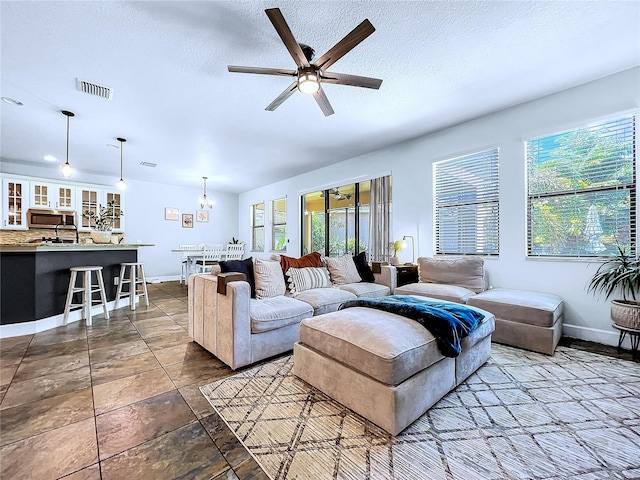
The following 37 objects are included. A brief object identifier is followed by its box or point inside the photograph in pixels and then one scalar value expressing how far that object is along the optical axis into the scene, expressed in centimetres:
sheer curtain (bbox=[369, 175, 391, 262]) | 487
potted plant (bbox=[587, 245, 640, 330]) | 239
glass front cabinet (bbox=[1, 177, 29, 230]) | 510
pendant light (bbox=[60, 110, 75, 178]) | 358
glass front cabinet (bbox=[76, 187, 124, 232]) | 595
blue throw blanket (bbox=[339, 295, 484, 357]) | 170
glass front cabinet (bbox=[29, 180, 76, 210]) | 541
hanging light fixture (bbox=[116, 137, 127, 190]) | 467
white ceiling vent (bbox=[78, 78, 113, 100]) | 275
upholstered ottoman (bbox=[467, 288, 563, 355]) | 249
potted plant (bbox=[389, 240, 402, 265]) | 432
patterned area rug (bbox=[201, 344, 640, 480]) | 126
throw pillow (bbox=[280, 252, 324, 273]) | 336
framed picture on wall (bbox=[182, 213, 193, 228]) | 781
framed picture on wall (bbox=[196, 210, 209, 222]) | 811
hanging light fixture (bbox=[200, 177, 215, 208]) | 656
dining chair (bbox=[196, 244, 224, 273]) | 591
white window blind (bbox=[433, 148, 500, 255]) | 364
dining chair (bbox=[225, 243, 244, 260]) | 657
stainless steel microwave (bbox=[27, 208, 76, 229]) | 536
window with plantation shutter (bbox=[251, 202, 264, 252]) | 822
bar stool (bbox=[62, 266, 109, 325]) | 344
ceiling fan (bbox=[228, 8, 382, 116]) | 167
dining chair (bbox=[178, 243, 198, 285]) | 680
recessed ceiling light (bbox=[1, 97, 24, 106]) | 307
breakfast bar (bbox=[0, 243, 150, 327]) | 306
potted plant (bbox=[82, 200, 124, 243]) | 411
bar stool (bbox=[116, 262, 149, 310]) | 427
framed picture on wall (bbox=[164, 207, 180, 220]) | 747
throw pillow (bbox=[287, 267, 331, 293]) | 321
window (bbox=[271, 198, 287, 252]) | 729
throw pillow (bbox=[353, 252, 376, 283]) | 396
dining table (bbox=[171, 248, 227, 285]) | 627
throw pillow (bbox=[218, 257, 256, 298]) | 270
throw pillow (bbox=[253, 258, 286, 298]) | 282
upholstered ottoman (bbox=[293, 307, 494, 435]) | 146
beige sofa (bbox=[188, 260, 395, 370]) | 218
